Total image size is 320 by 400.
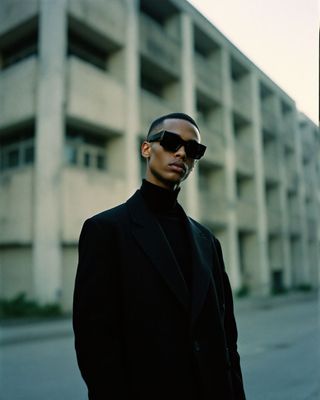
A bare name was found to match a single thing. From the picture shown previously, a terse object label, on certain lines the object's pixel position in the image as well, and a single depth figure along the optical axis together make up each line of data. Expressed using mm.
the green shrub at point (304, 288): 29875
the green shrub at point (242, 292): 22284
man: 1637
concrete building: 13570
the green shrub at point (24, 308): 12070
